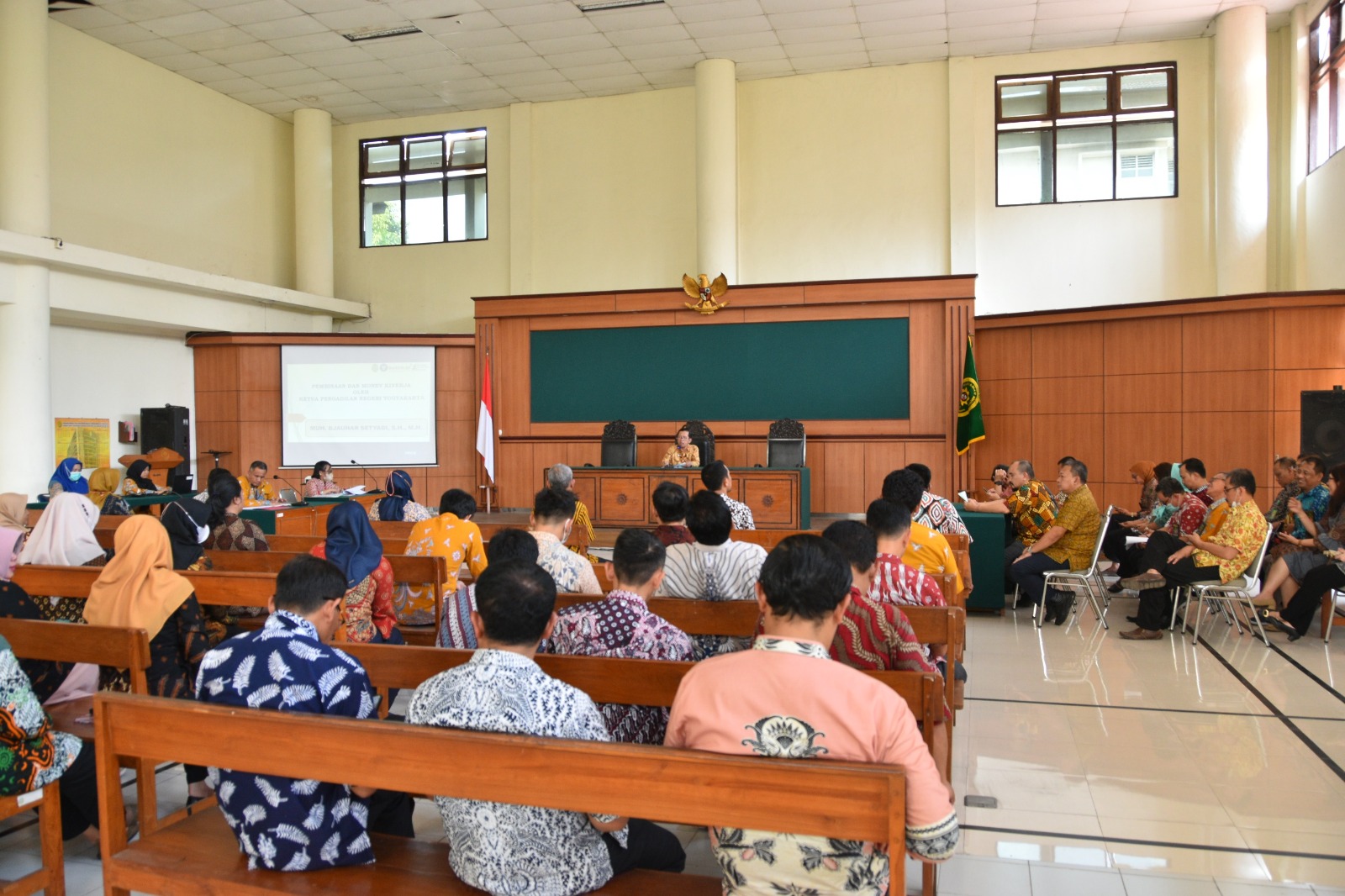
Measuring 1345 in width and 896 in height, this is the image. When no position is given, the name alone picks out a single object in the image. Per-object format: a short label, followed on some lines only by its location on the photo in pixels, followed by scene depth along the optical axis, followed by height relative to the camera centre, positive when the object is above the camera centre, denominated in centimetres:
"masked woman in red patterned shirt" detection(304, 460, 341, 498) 819 -49
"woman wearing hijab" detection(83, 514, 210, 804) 288 -54
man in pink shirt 154 -53
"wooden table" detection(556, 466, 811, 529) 893 -65
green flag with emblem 969 +13
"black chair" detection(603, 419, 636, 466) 1025 -19
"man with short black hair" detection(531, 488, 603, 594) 338 -44
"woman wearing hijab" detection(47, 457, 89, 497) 752 -36
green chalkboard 1024 +64
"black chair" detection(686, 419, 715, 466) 1015 -12
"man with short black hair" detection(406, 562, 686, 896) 171 -55
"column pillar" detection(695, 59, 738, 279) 1184 +342
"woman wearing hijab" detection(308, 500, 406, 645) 351 -53
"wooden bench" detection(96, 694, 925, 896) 147 -62
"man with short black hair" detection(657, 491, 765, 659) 323 -51
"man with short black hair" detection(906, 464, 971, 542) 521 -52
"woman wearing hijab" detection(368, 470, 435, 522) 589 -52
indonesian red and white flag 1120 -3
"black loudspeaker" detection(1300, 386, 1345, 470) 801 -3
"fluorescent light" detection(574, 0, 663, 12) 1048 +489
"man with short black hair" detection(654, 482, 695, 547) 383 -36
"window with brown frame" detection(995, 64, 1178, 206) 1102 +355
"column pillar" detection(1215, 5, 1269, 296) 1020 +312
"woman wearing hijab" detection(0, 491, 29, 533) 428 -37
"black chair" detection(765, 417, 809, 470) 990 -22
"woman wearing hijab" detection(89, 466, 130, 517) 691 -51
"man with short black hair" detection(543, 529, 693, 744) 238 -53
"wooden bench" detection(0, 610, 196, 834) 267 -64
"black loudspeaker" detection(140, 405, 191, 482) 1116 +4
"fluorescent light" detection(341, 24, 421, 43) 1117 +488
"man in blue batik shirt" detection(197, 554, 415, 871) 188 -60
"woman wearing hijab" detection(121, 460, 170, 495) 849 -46
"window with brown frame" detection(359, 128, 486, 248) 1352 +360
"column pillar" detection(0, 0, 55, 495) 904 +166
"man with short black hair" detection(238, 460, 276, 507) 873 -53
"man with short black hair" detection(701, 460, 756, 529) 479 -29
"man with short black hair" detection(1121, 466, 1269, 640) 543 -74
